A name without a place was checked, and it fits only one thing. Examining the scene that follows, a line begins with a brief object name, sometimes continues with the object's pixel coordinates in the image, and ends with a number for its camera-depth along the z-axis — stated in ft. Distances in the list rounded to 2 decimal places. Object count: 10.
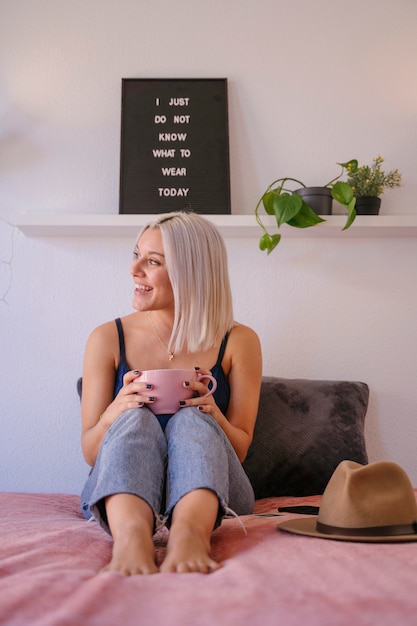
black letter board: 8.20
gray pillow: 6.91
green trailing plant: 7.67
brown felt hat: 4.32
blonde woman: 4.13
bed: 2.88
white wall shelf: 7.84
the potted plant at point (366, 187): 7.99
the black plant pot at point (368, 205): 7.99
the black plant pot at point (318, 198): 7.95
